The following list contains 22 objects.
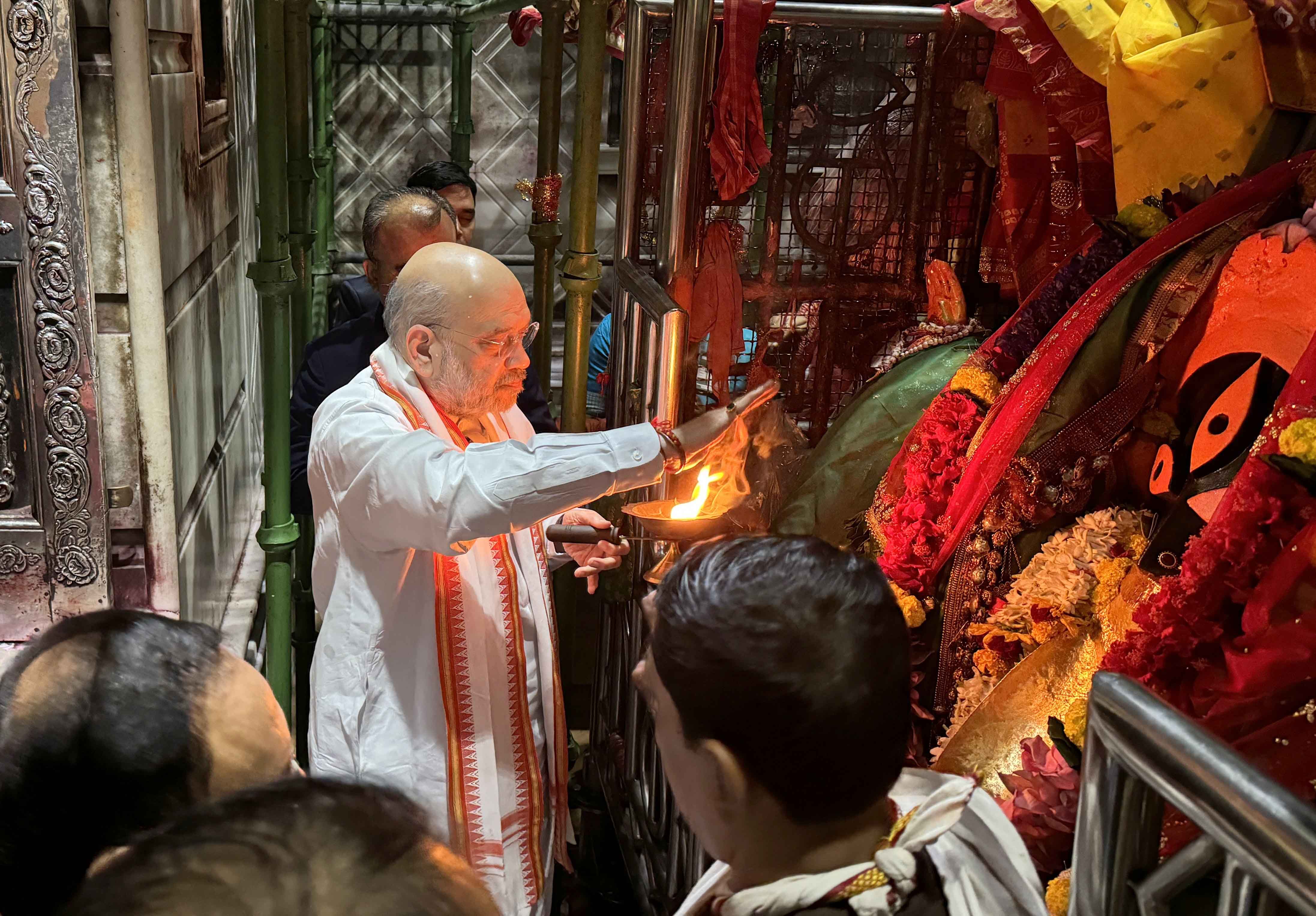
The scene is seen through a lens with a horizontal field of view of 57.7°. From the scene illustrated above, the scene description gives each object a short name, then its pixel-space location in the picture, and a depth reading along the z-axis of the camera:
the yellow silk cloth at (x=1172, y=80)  2.28
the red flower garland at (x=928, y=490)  2.55
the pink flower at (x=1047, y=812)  1.85
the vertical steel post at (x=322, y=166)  6.09
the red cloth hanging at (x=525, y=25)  6.12
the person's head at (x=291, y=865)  0.74
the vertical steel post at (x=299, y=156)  4.25
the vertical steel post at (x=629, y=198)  3.12
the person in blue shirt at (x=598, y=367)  5.43
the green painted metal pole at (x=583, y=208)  3.11
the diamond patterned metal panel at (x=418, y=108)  6.91
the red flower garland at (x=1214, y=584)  1.65
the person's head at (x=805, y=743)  1.13
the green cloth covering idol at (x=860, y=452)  3.01
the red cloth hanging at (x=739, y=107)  2.82
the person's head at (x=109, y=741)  1.04
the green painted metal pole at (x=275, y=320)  2.87
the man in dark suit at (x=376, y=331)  3.70
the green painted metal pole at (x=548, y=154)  3.72
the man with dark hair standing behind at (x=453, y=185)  4.52
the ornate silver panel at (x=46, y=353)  2.46
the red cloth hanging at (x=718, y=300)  3.07
